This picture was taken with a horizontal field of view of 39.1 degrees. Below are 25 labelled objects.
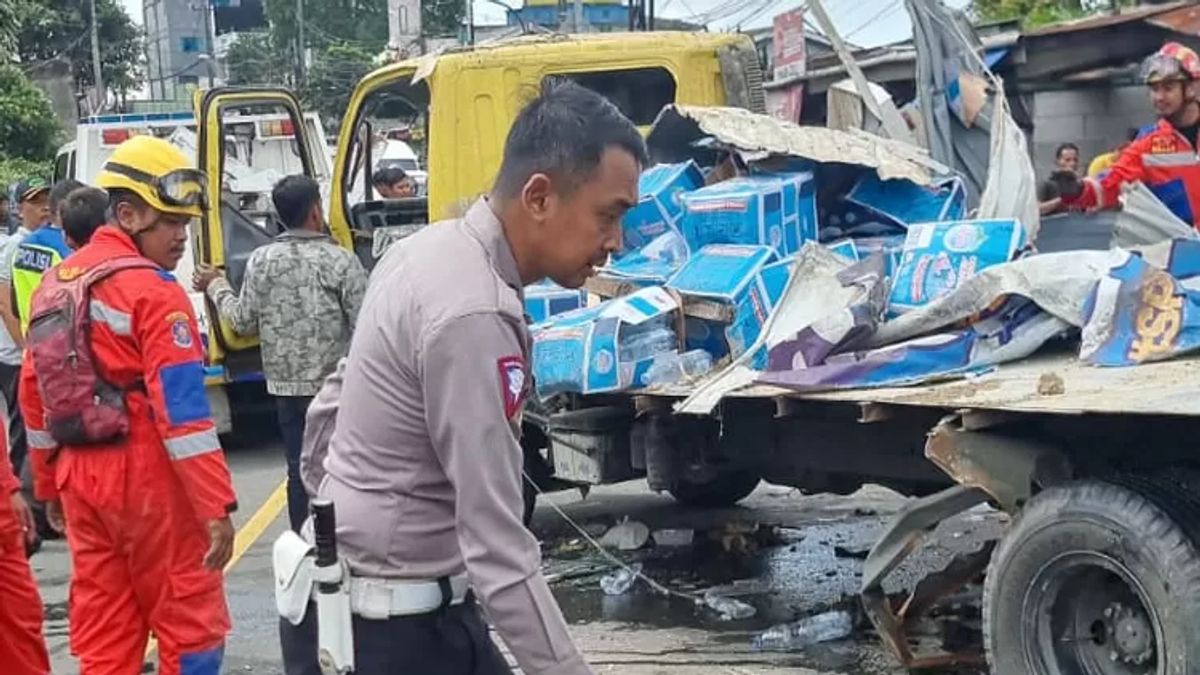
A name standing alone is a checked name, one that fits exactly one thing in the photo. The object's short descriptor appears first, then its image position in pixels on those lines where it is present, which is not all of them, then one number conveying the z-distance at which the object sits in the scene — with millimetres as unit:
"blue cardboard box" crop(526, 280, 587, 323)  6883
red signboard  9516
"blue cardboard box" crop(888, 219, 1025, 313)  5750
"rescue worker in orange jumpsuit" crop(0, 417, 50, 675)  4918
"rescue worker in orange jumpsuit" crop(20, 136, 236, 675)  4426
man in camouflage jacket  7051
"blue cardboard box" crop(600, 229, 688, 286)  6699
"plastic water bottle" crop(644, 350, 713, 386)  6242
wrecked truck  4578
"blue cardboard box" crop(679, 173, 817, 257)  6504
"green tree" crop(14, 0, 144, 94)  42969
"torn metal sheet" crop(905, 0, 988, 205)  7512
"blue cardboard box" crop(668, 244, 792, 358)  6145
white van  12000
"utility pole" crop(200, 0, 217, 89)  38875
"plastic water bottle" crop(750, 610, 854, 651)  6262
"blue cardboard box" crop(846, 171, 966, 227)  6797
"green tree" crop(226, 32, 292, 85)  58812
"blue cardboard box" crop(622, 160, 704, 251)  6914
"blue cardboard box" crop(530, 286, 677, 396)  6230
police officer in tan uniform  2490
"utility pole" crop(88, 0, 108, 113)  38031
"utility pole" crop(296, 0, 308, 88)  43538
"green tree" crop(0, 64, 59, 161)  29067
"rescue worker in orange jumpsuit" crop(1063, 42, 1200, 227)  6539
